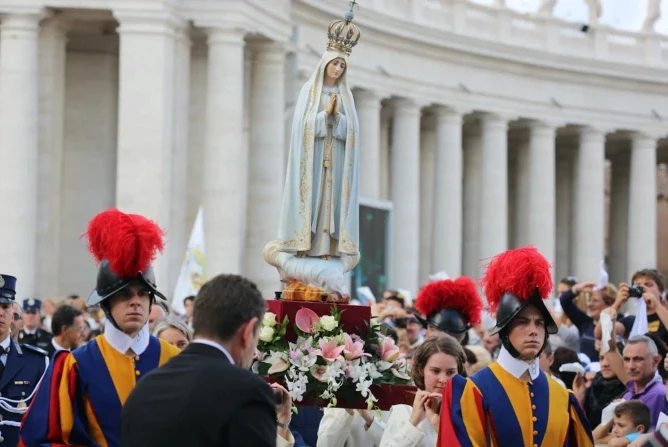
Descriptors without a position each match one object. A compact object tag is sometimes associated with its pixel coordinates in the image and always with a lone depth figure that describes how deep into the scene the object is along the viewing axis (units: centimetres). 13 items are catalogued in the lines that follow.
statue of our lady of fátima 1688
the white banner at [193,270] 4016
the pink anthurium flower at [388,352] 1542
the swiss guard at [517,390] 1161
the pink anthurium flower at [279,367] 1482
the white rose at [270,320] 1530
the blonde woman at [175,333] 1452
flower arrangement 1486
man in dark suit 866
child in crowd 1502
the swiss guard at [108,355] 1134
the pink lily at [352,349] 1509
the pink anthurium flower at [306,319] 1532
